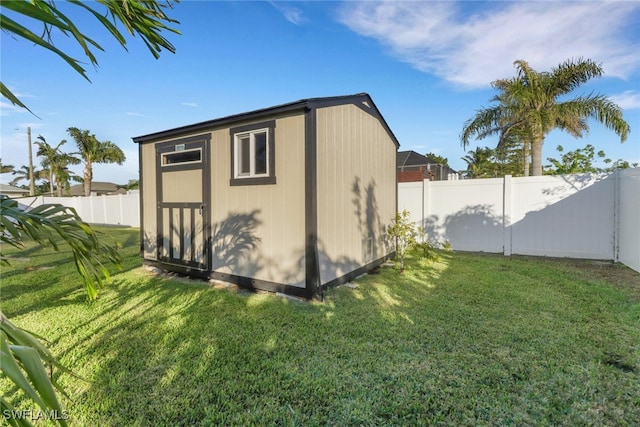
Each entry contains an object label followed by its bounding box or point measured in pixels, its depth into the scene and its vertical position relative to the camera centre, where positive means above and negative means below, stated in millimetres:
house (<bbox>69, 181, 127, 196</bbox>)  41341 +2255
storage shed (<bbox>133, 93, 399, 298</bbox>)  4332 +126
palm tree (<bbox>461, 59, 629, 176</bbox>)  8422 +2929
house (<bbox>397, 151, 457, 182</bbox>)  19516 +2603
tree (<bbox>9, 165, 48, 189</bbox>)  31859 +3114
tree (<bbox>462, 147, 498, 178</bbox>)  25388 +3607
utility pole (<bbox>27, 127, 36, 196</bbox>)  17234 +2628
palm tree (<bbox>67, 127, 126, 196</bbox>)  23000 +4207
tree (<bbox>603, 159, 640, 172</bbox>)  22292 +2953
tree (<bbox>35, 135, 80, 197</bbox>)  23525 +3258
